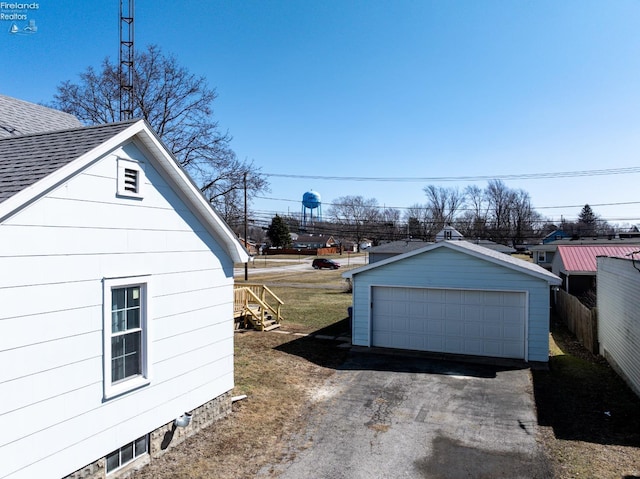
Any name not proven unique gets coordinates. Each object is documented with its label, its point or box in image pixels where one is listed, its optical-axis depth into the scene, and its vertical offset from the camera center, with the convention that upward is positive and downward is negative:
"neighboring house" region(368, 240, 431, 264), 34.81 -0.78
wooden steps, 17.56 -2.84
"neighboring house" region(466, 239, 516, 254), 40.22 -0.64
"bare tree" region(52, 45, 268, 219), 25.56 +7.45
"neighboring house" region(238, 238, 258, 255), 75.38 -1.88
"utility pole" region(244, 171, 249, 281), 30.59 +2.65
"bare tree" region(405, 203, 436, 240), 77.12 +2.83
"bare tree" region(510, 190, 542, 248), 81.19 +4.45
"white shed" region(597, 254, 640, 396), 10.74 -2.03
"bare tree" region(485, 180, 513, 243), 77.75 +5.40
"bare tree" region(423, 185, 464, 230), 81.94 +5.95
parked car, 55.31 -3.07
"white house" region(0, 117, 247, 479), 5.16 -0.88
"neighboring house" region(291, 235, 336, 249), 106.62 -0.66
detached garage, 13.09 -1.93
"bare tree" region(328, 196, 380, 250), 100.38 +5.40
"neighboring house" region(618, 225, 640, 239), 36.44 +0.52
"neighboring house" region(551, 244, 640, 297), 26.28 -1.47
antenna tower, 17.07 +7.81
